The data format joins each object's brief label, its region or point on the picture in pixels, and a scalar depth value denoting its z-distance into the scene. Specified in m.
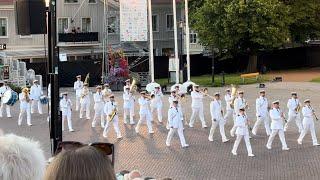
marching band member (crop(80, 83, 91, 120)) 27.73
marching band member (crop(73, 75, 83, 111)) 30.38
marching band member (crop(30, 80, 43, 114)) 29.17
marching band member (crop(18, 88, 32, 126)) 26.05
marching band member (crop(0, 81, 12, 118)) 28.87
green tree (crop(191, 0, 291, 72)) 44.47
